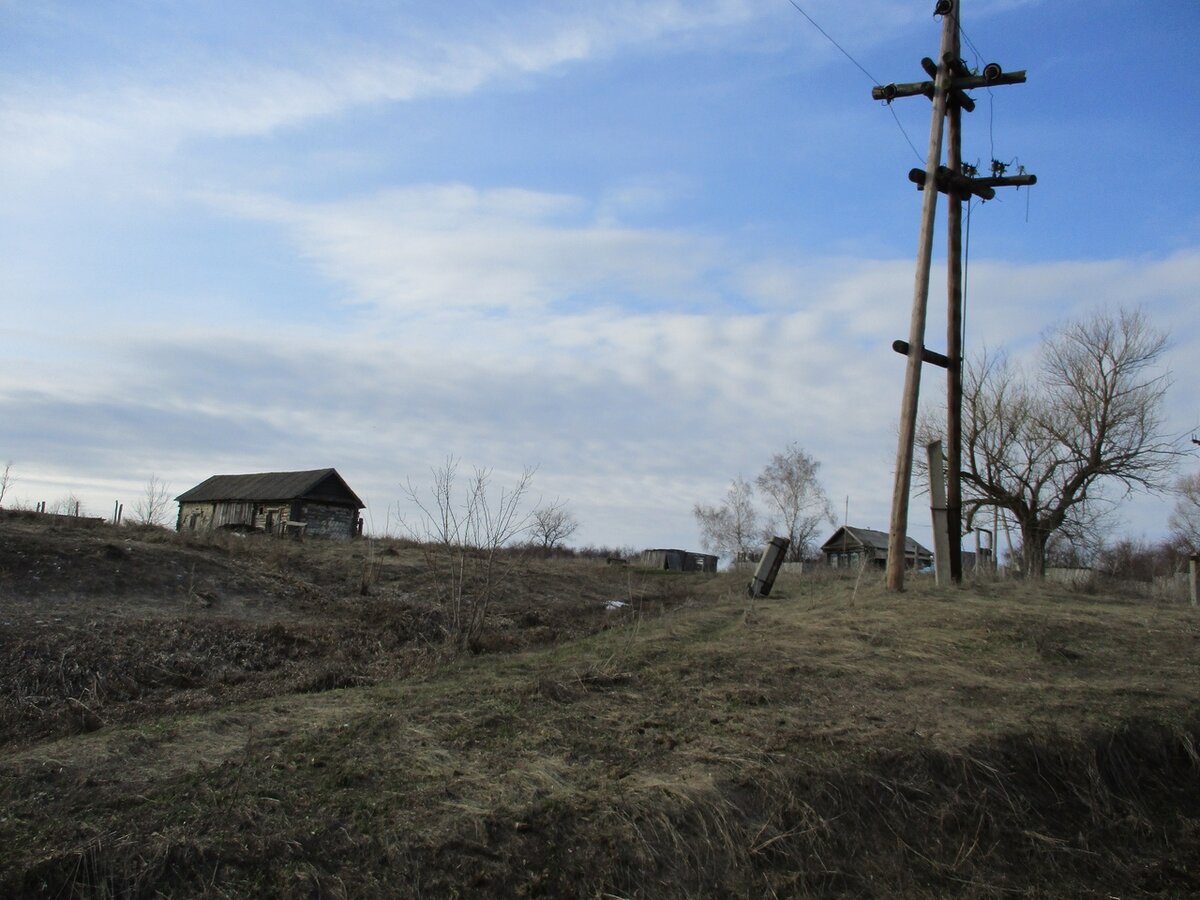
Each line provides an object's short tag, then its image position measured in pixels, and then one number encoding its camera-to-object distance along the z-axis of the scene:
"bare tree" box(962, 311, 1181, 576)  28.14
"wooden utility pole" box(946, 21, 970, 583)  13.08
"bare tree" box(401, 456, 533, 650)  9.54
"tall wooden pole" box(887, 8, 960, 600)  11.91
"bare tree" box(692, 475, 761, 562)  60.03
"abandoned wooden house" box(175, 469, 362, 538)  36.41
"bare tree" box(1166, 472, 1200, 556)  44.44
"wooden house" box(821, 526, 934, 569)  47.30
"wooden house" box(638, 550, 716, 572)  43.65
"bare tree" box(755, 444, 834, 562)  55.28
